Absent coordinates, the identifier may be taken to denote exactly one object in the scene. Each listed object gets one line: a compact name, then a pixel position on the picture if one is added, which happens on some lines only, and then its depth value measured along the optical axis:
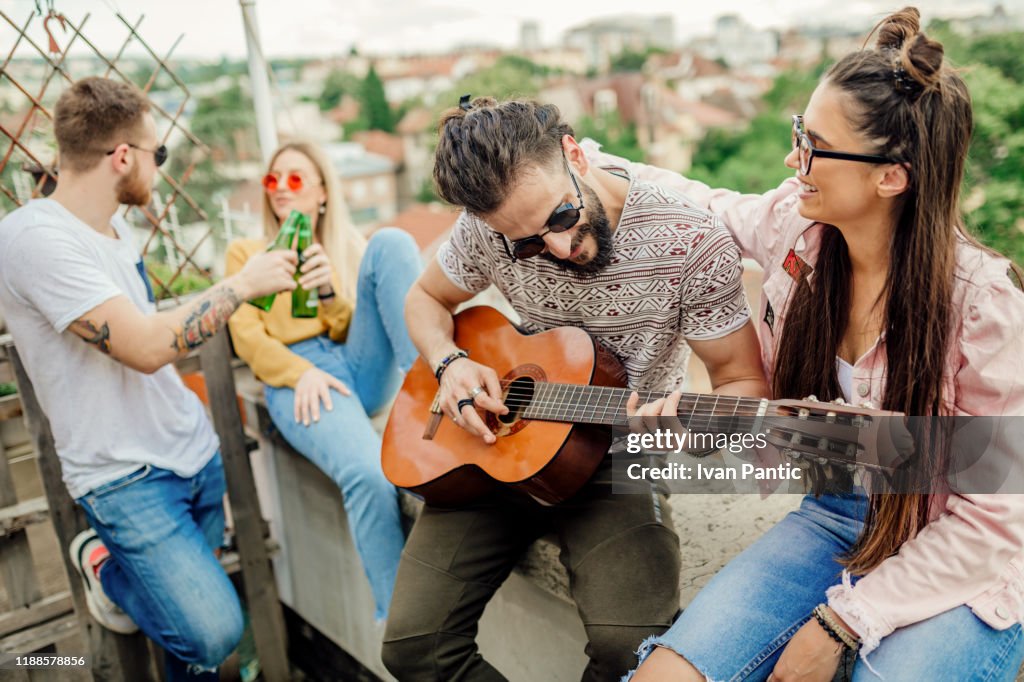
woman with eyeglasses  1.26
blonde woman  2.25
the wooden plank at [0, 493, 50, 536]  2.37
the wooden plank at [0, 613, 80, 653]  2.41
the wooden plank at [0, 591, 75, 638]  2.41
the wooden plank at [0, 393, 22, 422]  2.38
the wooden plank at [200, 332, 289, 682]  2.61
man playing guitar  1.65
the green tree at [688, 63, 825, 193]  37.38
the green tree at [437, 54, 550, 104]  46.25
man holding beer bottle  2.02
